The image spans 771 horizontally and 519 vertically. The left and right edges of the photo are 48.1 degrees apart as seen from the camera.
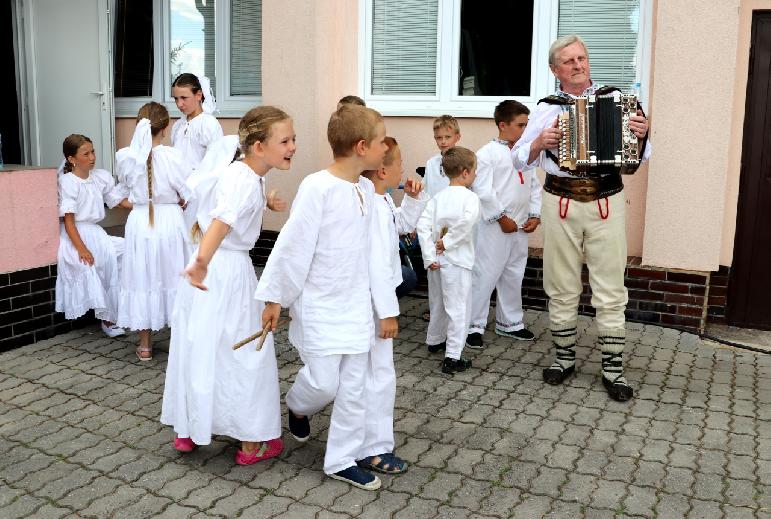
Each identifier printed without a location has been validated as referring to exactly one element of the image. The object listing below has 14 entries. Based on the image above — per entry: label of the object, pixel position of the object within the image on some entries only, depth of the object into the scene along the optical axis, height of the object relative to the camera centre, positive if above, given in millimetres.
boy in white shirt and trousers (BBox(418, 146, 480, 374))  5645 -858
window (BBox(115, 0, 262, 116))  8945 +581
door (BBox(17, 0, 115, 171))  8992 +310
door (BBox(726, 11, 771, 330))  6633 -683
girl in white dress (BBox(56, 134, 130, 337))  6449 -1095
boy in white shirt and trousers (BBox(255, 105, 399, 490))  3848 -786
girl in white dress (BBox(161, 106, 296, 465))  4125 -1067
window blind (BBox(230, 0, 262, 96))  8875 +594
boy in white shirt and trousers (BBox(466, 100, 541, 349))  6211 -818
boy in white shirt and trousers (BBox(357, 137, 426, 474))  4059 -1291
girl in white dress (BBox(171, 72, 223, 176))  6672 -130
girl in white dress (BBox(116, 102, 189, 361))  6062 -901
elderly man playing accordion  5148 -691
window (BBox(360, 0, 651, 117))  7207 +547
